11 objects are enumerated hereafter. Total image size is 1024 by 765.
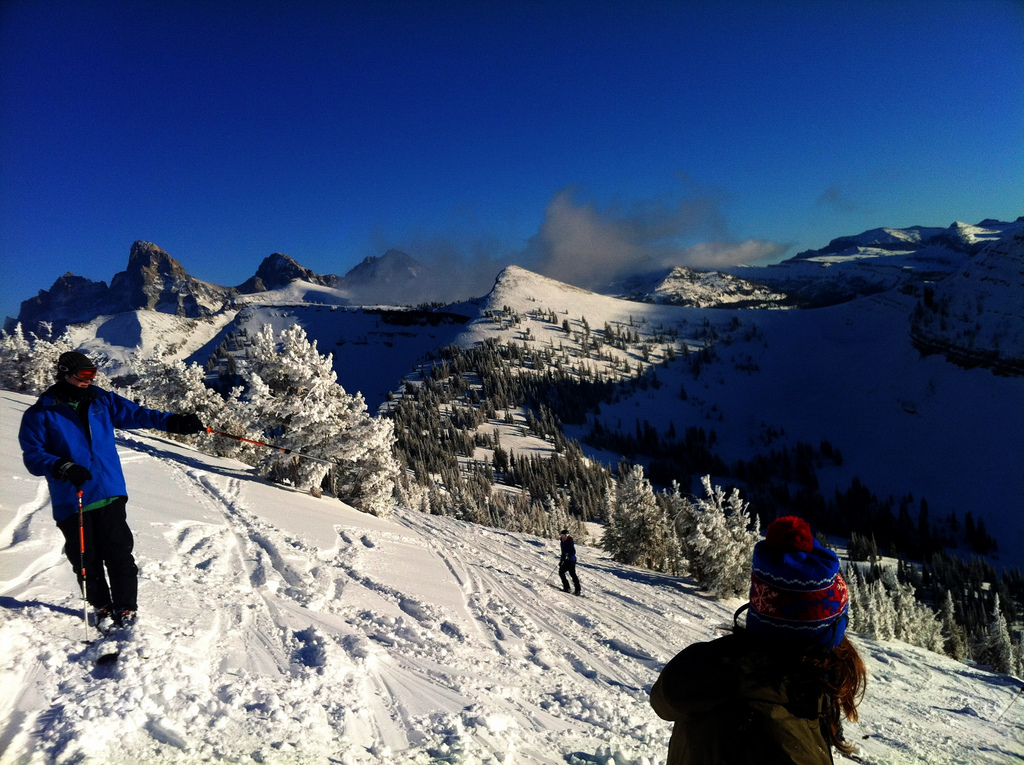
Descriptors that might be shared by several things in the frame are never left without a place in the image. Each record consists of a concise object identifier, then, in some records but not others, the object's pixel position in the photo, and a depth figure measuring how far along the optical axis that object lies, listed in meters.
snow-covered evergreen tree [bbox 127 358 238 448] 35.28
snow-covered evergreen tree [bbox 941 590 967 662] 50.28
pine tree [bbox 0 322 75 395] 38.03
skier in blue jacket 5.09
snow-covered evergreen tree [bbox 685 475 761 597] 24.47
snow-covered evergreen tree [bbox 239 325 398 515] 21.03
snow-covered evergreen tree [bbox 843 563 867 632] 30.16
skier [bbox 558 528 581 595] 15.13
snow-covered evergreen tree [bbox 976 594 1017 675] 47.84
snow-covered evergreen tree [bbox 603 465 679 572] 32.78
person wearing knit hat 2.07
